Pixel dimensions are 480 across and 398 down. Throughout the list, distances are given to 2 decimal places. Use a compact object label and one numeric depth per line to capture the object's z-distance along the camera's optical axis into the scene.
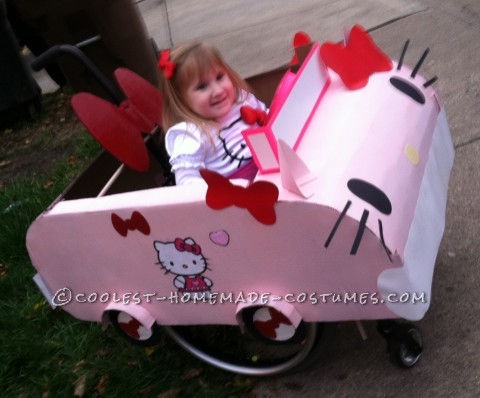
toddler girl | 2.34
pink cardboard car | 1.82
